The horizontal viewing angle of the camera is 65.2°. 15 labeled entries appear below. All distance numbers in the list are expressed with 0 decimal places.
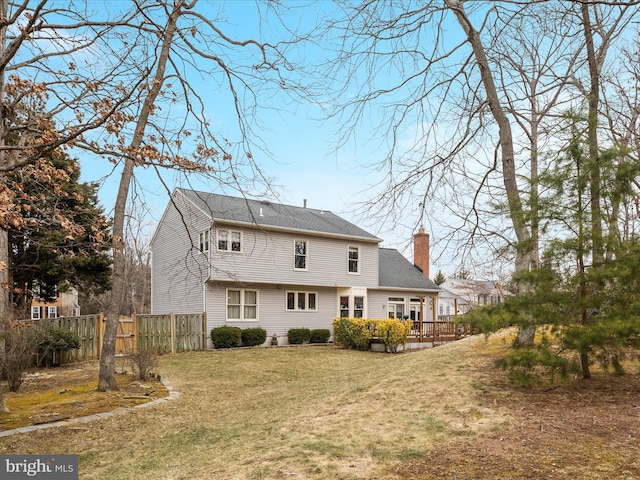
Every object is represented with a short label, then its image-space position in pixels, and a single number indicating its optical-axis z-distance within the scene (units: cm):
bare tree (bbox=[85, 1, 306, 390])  909
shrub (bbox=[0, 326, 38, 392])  1080
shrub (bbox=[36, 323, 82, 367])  1484
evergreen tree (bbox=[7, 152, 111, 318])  1986
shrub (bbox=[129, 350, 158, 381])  1144
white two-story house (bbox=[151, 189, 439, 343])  2209
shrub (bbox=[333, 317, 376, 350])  2150
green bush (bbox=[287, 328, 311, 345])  2352
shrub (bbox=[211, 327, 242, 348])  2080
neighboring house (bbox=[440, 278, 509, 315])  4766
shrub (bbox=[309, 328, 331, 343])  2422
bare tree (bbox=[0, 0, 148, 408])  532
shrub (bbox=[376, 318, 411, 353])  2092
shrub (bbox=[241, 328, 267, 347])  2181
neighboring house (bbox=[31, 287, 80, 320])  4456
